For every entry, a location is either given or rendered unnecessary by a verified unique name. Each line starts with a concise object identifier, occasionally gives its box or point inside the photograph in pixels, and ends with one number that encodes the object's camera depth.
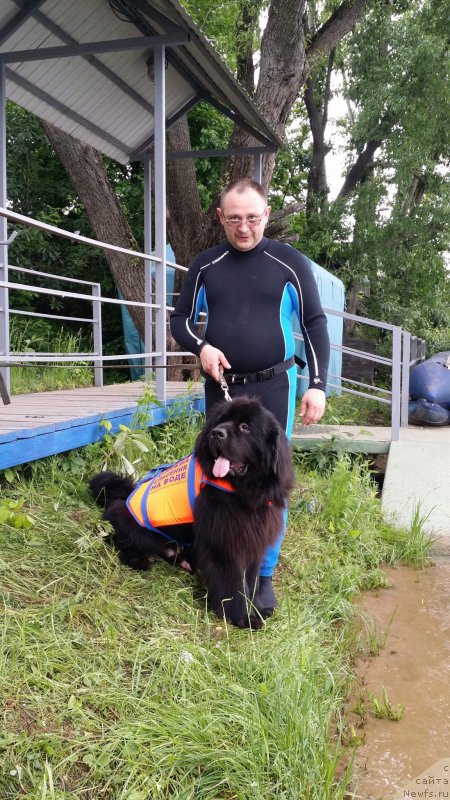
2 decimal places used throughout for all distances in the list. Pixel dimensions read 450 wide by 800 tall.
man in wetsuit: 2.80
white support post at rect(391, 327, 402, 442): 5.55
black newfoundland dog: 2.43
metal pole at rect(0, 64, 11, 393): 4.69
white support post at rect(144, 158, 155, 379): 6.18
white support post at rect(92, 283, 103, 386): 6.27
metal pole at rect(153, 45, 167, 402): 4.21
